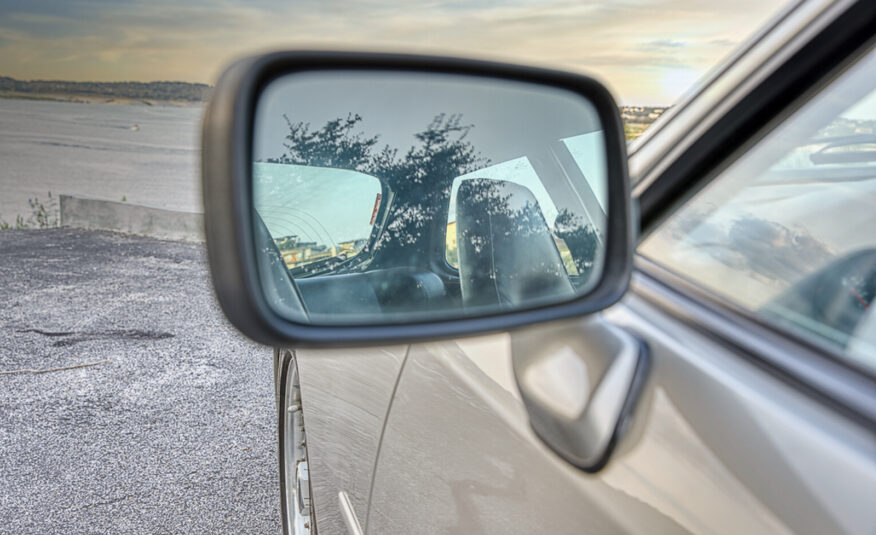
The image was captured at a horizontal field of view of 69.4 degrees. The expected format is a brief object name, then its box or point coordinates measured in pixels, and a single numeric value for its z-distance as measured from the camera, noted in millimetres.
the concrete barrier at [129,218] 7950
